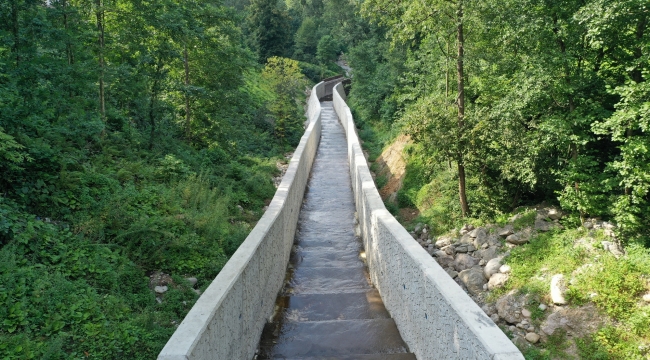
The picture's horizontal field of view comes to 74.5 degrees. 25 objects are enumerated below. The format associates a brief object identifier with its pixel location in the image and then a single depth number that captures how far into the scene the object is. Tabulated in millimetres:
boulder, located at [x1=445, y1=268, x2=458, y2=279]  9841
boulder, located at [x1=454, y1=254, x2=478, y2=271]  9984
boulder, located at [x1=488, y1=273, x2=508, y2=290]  8859
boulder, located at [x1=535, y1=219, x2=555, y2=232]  9538
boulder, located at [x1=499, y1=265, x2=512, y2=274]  9011
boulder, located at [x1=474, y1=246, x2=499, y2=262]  9779
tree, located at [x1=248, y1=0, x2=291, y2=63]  44219
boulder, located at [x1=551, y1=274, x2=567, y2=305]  7680
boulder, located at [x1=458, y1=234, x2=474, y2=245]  10666
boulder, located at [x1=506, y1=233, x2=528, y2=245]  9595
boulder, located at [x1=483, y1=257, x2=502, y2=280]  9266
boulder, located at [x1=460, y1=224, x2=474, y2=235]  11086
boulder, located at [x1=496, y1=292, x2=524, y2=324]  8047
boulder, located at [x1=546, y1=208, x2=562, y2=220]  9828
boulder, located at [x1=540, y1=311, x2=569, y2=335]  7391
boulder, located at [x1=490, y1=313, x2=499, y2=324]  8245
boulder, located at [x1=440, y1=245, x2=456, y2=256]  10587
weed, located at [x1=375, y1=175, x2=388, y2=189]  18023
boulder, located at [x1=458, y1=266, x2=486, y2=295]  9203
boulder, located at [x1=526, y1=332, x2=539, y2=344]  7461
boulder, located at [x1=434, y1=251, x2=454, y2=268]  10359
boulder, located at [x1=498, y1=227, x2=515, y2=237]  10070
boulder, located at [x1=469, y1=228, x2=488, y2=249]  10340
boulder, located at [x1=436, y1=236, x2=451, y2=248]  11078
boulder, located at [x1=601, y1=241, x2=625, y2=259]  7938
